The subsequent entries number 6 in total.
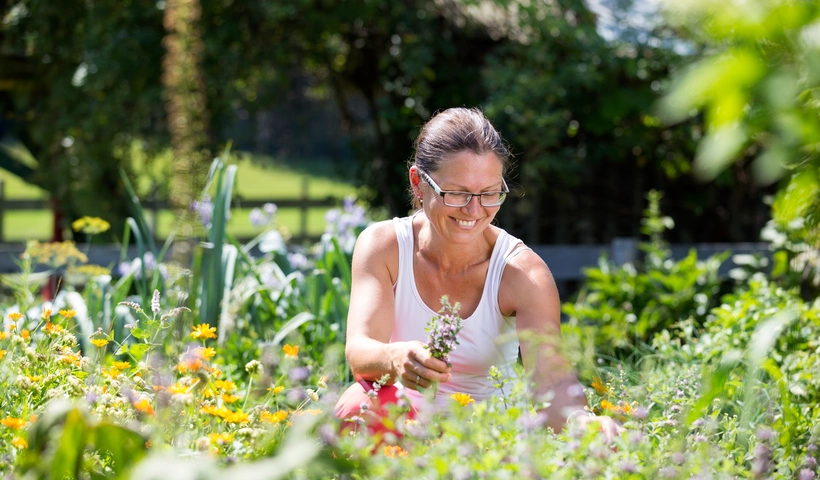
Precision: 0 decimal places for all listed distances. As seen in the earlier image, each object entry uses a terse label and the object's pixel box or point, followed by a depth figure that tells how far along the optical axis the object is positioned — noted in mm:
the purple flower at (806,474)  2349
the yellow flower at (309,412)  2435
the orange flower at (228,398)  2427
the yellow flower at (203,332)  2545
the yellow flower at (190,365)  2378
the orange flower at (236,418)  2358
